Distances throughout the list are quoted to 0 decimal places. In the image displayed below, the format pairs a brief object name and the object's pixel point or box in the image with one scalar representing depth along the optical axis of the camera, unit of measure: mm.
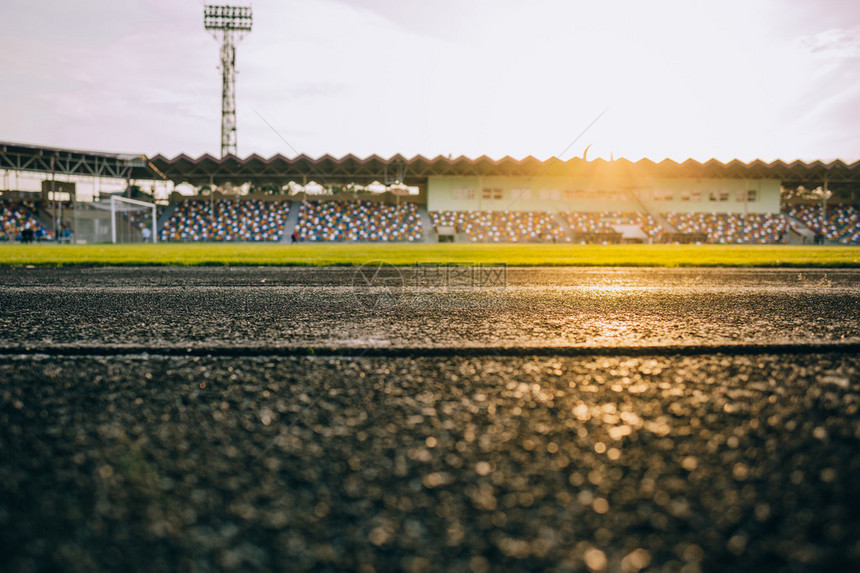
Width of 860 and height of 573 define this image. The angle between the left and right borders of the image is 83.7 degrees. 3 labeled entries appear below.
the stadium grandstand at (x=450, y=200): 37406
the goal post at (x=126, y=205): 35750
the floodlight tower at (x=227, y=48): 42781
